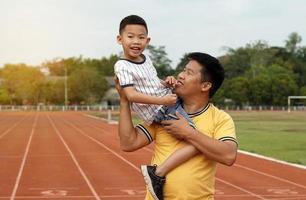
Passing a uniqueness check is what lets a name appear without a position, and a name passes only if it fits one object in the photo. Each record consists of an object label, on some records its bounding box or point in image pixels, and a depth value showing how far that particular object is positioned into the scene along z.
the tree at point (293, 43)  107.99
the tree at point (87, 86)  80.81
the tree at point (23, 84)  87.38
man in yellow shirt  2.88
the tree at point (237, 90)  75.75
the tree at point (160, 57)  97.12
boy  2.94
